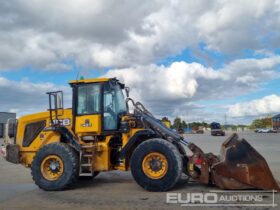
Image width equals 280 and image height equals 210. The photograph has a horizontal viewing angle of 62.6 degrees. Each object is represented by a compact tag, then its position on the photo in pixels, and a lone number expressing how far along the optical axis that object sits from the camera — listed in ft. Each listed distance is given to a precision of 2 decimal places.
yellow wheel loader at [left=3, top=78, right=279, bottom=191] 16.88
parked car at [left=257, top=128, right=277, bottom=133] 205.59
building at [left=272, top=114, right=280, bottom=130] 255.84
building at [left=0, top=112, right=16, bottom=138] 130.66
